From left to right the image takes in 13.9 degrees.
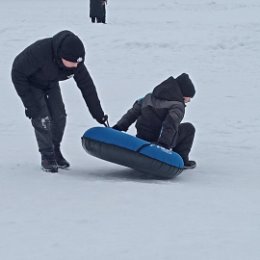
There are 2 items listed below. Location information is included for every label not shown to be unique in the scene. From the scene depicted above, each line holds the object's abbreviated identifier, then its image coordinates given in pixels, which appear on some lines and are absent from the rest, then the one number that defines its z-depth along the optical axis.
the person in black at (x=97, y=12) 31.67
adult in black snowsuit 9.04
